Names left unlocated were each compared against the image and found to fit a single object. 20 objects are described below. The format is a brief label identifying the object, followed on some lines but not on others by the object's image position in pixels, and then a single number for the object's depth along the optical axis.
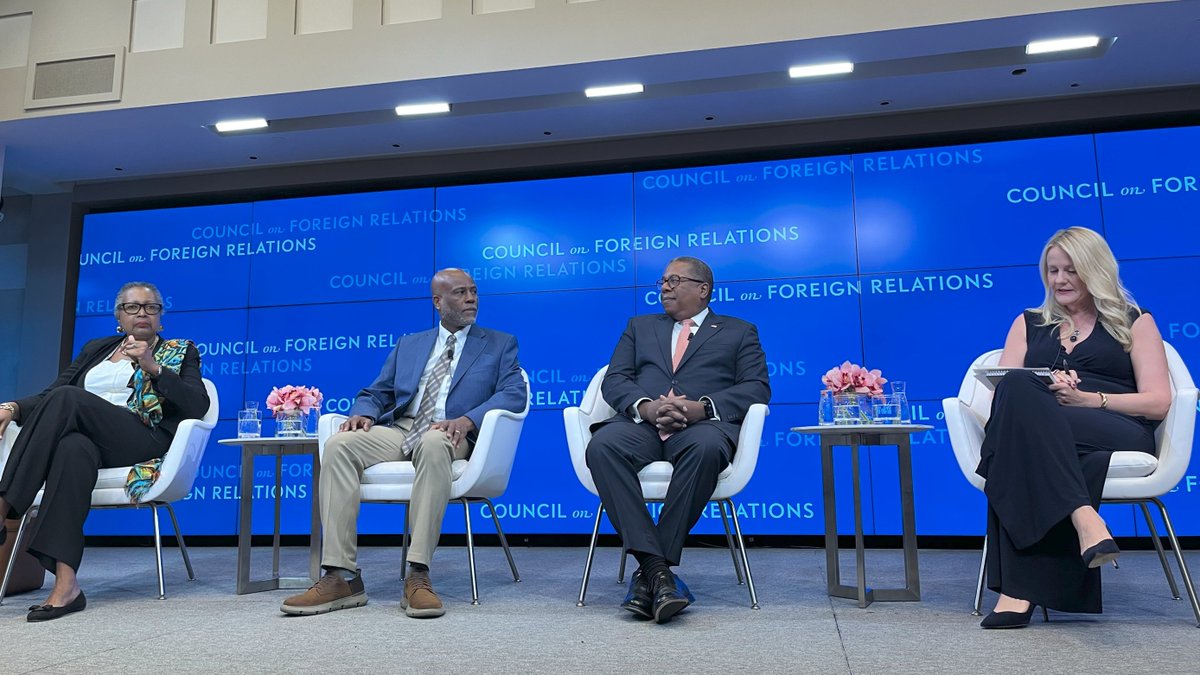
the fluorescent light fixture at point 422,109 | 5.15
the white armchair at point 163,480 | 3.29
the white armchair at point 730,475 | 2.95
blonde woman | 2.37
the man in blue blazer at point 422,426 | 2.92
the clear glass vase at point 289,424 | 3.52
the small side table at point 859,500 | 2.90
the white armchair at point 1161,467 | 2.57
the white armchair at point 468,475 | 3.12
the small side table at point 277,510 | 3.36
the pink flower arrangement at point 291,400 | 3.54
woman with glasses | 2.95
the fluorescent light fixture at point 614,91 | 4.91
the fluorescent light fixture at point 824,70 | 4.71
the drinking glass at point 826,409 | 3.09
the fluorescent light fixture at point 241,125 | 5.33
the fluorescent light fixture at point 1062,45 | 4.42
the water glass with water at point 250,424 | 3.47
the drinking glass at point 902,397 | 3.04
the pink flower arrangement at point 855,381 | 3.04
